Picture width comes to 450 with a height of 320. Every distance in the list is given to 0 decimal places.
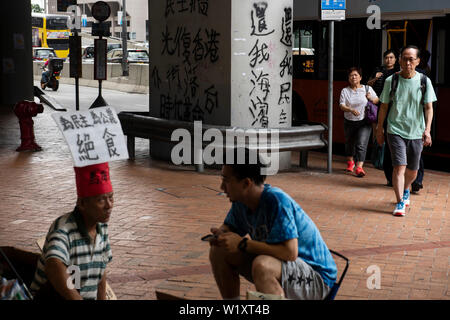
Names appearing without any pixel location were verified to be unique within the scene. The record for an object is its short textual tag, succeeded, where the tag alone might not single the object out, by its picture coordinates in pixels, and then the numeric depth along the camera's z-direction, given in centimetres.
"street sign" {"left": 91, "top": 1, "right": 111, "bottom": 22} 1806
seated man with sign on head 353
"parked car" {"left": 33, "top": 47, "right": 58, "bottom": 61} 4178
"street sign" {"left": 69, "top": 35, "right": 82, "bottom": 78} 1703
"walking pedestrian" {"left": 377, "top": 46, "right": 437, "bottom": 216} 793
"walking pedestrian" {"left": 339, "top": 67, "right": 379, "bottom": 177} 1047
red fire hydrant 1265
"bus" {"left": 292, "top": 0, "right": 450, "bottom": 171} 1103
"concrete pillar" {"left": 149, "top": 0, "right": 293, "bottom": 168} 1050
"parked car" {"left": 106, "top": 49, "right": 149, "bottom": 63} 4166
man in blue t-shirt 383
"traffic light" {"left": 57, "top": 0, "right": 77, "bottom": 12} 2059
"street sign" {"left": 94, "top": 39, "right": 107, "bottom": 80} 1747
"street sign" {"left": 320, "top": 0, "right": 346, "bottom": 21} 1030
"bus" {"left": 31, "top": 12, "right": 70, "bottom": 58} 5431
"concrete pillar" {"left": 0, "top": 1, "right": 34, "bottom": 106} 2232
